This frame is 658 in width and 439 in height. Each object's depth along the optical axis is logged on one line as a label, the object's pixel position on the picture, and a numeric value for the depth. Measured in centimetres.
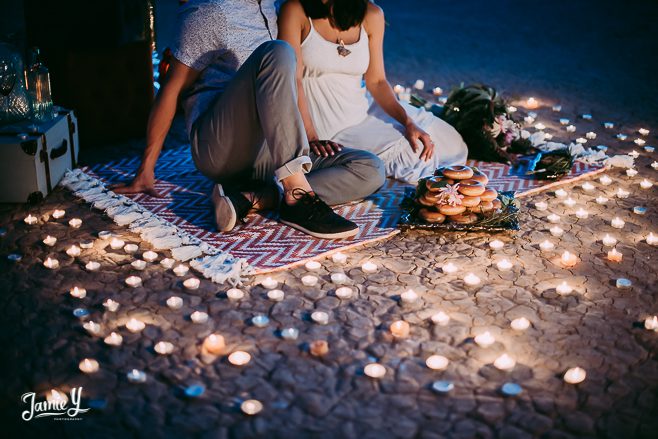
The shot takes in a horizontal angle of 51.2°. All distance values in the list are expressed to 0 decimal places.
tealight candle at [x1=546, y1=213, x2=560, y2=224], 289
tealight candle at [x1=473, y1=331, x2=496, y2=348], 199
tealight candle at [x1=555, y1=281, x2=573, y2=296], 229
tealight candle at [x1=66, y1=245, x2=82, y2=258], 253
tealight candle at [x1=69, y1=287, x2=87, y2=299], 224
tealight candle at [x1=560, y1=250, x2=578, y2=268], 250
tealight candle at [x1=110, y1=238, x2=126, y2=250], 261
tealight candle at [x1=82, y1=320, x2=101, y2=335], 203
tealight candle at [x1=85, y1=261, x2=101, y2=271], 242
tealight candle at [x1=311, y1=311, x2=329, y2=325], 210
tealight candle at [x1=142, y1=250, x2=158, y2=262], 251
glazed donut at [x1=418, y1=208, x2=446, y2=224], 273
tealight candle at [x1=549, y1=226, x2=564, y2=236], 277
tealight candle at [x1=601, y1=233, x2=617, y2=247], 266
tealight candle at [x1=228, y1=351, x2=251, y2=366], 190
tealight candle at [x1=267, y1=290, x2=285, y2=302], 223
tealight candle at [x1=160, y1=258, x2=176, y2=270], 245
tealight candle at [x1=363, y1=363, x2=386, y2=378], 185
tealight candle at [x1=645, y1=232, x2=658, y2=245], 268
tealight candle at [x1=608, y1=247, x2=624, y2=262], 254
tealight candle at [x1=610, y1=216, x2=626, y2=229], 283
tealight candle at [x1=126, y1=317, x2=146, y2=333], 205
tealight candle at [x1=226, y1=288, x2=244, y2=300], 225
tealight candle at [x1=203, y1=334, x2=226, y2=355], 195
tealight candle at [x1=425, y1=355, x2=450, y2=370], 189
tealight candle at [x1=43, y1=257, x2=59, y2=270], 244
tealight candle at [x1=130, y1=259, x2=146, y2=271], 243
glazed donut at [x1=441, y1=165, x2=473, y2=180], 276
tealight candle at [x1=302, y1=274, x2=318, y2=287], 232
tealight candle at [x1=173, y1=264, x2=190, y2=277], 240
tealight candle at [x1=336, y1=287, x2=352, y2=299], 226
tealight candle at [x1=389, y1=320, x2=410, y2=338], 204
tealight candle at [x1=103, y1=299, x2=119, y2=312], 216
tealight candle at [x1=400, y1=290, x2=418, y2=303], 221
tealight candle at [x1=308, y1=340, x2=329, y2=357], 194
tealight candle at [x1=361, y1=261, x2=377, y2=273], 244
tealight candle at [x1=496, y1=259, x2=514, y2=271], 247
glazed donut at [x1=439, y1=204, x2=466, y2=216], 271
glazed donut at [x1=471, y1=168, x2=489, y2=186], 278
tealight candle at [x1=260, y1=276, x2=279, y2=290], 231
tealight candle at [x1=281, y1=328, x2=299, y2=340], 201
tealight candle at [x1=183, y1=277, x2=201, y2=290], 230
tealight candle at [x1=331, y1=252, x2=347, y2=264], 251
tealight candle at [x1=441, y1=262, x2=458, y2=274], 244
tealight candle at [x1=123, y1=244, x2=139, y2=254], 257
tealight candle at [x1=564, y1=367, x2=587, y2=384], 183
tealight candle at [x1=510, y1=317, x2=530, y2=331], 208
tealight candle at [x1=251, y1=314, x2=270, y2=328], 208
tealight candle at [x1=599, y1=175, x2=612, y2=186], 332
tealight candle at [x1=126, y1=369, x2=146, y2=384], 181
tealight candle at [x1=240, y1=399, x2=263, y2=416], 170
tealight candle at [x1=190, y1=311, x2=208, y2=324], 210
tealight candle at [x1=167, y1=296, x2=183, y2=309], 218
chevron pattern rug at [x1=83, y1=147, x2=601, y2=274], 258
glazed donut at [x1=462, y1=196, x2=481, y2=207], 272
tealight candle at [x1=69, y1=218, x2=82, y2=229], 278
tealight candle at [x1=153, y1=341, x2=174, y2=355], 194
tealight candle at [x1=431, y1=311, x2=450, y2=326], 211
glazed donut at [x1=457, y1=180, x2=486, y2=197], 271
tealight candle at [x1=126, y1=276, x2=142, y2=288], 232
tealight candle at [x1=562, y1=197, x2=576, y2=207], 305
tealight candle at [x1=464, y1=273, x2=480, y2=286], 235
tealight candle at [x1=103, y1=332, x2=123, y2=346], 198
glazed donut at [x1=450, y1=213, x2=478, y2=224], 273
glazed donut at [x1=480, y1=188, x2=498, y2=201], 275
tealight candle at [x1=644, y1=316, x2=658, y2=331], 208
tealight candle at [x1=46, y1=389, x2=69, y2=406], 173
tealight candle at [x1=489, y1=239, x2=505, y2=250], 264
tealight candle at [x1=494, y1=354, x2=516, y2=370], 189
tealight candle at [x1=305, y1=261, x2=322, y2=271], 245
